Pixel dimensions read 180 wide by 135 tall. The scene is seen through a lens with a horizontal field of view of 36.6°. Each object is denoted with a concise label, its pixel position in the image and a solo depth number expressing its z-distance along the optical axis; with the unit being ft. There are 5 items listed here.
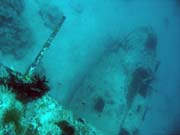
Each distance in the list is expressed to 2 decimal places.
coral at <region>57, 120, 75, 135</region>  11.55
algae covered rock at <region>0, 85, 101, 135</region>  10.41
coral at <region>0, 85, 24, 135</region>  10.19
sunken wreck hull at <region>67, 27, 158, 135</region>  26.20
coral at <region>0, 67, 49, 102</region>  11.17
